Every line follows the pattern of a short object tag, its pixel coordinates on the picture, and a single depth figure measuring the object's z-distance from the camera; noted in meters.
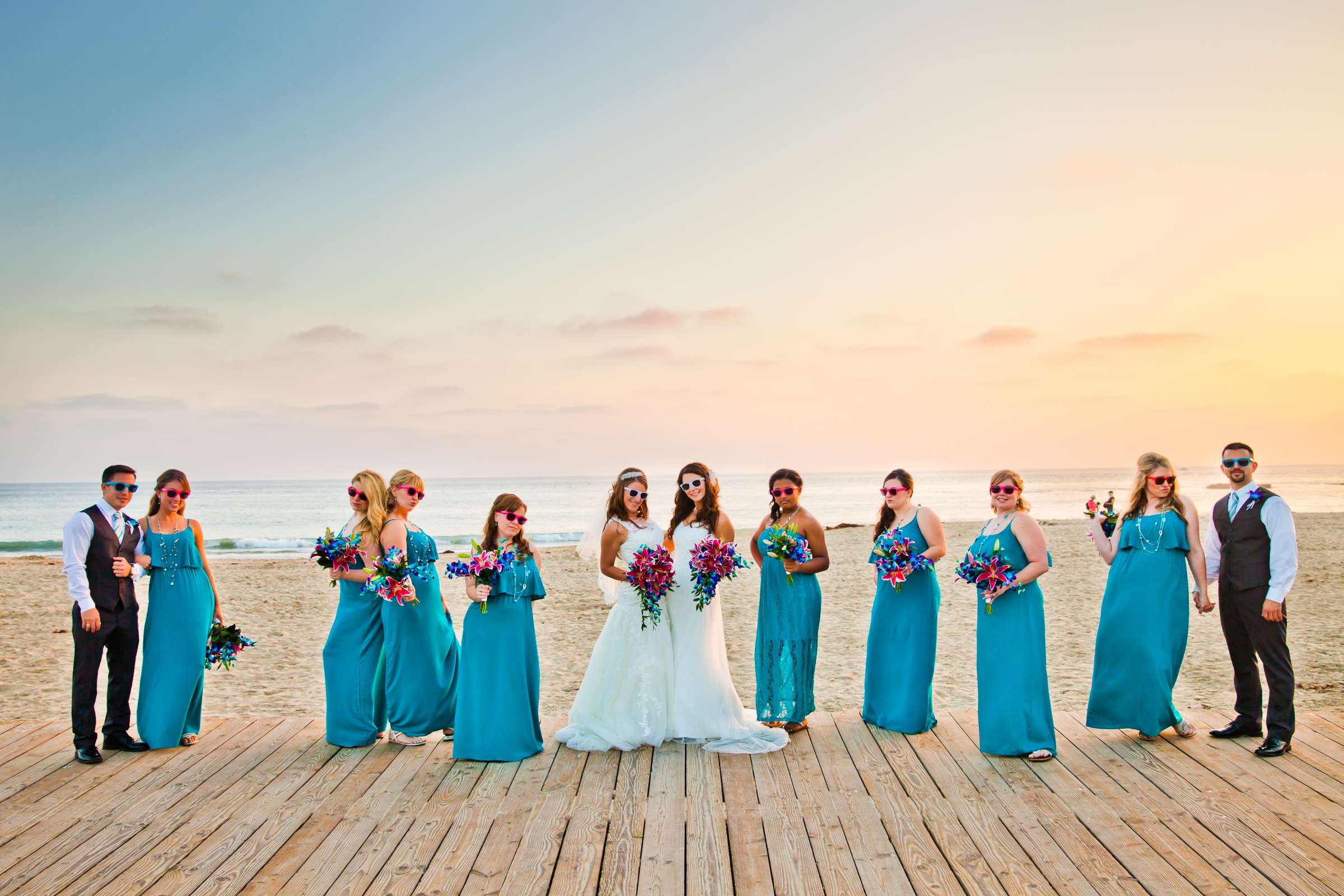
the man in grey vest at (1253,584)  6.30
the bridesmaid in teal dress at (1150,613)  6.55
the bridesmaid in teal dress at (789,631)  6.91
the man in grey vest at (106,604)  6.30
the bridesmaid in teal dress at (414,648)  6.74
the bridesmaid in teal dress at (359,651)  6.66
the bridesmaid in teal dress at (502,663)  6.28
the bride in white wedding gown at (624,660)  6.56
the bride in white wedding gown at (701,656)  6.58
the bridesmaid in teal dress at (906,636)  6.76
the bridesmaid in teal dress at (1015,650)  6.24
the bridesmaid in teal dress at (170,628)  6.64
